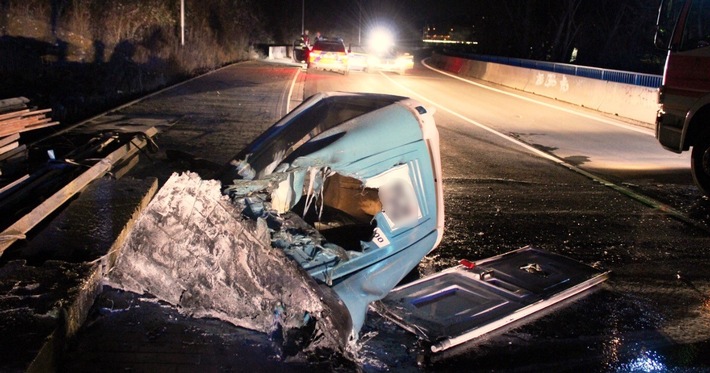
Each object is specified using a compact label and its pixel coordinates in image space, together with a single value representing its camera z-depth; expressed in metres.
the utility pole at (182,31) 28.44
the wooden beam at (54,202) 4.50
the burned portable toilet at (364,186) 4.11
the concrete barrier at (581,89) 16.73
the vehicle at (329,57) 30.02
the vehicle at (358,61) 32.06
